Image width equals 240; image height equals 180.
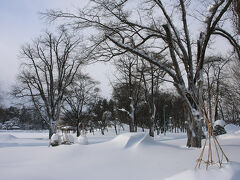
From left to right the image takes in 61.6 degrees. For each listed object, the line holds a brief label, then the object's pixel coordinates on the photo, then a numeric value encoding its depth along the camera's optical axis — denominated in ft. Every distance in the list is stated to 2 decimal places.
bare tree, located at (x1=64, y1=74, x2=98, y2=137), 99.86
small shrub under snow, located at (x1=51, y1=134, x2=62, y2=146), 30.81
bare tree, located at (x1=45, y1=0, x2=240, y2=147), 23.54
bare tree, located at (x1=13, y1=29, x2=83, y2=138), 68.33
